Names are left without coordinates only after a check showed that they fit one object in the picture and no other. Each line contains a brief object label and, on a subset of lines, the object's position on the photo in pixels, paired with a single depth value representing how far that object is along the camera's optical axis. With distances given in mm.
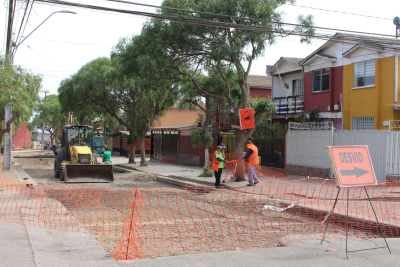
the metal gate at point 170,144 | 28214
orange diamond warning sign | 15648
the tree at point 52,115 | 57122
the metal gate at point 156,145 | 31016
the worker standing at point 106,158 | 20662
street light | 16523
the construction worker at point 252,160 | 14695
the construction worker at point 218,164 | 14695
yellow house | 18734
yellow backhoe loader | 16625
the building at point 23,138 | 77044
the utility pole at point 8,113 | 16750
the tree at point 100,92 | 25656
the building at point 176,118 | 47031
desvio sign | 6535
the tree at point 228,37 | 15055
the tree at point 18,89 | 13515
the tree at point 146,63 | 16469
